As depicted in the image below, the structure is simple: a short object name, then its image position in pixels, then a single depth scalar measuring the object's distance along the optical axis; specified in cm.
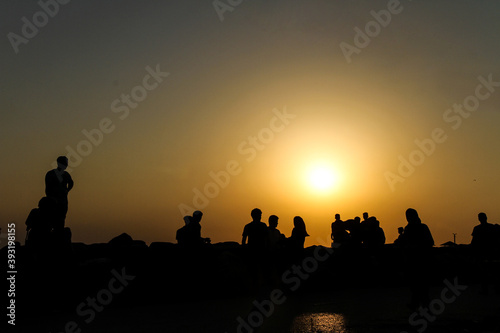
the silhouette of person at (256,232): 1020
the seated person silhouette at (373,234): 1777
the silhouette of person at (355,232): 1722
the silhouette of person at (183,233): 1349
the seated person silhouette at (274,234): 1046
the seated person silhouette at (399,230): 2247
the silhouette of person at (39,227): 1032
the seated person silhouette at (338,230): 1873
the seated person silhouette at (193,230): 1346
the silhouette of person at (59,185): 1113
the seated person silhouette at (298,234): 1462
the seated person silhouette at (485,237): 1366
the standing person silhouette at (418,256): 934
